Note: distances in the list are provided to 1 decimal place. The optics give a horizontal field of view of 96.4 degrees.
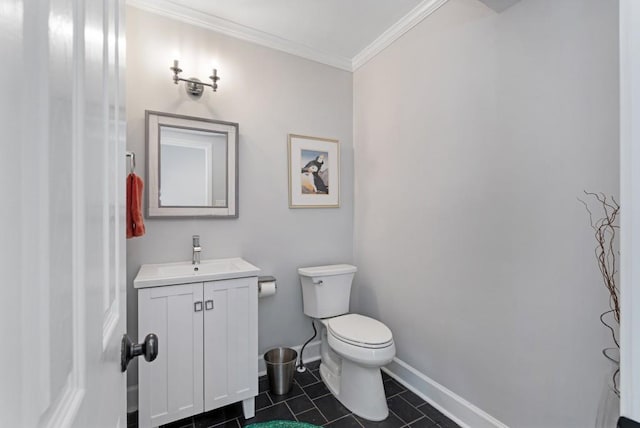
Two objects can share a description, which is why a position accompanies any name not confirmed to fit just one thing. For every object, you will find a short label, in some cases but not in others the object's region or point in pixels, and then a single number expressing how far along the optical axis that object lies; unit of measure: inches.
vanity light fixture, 75.7
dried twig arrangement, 44.1
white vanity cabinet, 59.9
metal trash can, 77.9
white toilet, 68.6
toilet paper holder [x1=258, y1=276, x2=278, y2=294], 81.3
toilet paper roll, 81.0
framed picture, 94.2
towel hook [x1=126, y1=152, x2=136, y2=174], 65.7
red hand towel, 61.7
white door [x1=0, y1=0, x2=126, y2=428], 8.8
